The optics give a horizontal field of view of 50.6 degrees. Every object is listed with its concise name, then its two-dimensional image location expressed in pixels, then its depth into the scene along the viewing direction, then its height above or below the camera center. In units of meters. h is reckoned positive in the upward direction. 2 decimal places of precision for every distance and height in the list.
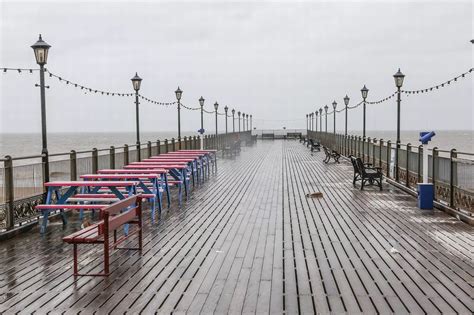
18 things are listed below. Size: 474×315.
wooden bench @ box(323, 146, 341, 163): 24.20 -1.11
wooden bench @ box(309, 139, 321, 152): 33.78 -0.94
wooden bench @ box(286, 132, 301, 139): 74.20 -0.54
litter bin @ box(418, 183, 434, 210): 10.30 -1.33
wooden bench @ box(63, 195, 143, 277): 5.56 -1.14
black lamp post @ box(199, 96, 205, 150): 32.87 +2.04
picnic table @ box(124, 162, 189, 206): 11.76 -0.82
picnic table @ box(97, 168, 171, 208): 10.42 -0.81
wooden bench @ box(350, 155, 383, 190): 13.77 -1.16
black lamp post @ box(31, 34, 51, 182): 9.73 +1.39
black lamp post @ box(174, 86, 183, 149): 25.77 +2.01
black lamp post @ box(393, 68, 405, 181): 17.00 +1.64
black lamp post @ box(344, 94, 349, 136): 34.76 +2.23
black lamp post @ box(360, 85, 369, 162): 26.39 +2.11
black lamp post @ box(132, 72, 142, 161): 18.34 +1.83
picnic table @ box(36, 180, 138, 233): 8.11 -0.96
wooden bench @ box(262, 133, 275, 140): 71.62 -0.51
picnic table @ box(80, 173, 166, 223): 8.96 -0.86
